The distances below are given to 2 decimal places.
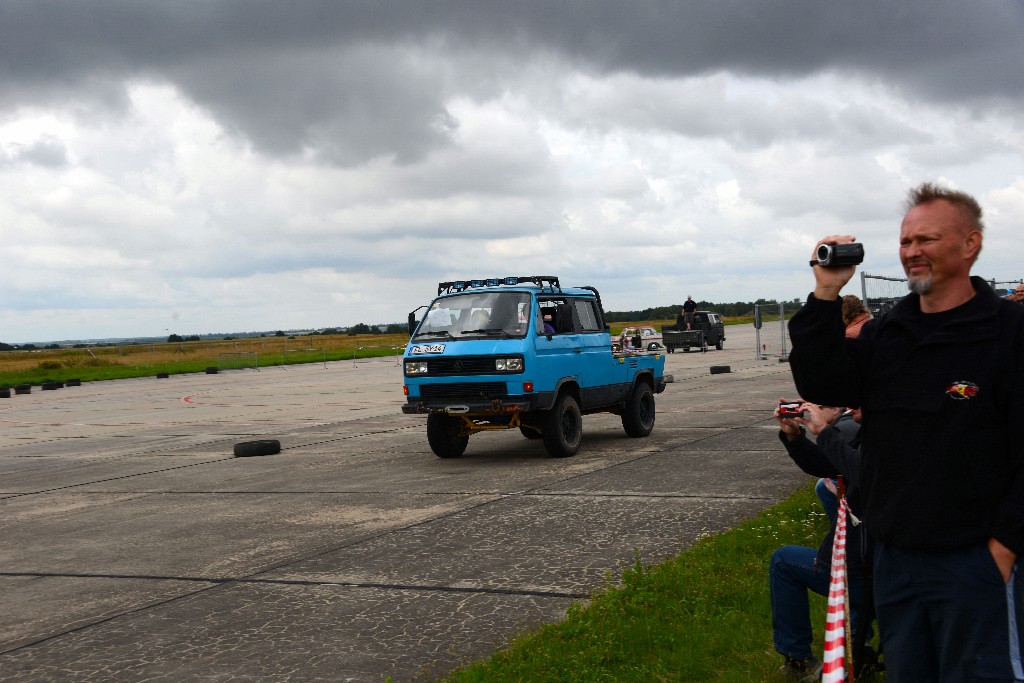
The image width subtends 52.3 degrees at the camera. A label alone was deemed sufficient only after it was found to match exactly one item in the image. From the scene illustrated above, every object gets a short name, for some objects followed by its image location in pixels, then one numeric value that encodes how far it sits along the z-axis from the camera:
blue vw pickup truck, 13.21
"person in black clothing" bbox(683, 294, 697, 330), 46.66
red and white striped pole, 3.00
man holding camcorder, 2.88
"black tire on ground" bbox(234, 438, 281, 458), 15.46
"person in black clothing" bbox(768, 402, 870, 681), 3.64
